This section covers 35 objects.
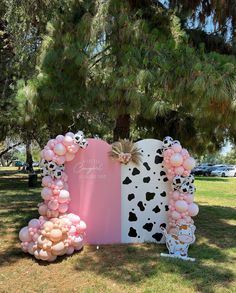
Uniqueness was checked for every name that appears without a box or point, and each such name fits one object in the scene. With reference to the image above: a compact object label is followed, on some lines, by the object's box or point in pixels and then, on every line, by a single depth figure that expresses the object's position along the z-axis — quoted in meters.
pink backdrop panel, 3.94
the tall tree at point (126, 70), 3.65
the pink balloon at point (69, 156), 3.84
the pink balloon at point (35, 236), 3.49
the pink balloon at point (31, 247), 3.50
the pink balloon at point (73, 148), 3.81
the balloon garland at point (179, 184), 3.89
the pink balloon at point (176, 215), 3.88
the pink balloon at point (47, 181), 3.72
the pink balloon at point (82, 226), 3.69
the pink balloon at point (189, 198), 3.93
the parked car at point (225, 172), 26.51
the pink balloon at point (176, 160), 3.91
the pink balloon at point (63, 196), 3.69
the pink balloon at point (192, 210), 3.91
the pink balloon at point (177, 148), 3.94
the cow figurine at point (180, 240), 3.64
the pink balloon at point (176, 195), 3.93
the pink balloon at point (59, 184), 3.72
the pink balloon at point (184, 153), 3.97
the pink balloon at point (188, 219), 3.89
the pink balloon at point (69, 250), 3.56
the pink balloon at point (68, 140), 3.78
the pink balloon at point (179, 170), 3.93
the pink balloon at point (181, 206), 3.86
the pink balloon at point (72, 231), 3.58
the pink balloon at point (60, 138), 3.81
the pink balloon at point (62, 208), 3.69
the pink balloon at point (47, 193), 3.68
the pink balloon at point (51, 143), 3.80
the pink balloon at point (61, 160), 3.78
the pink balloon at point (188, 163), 3.95
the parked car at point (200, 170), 27.75
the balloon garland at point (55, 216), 3.43
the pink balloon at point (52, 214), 3.65
